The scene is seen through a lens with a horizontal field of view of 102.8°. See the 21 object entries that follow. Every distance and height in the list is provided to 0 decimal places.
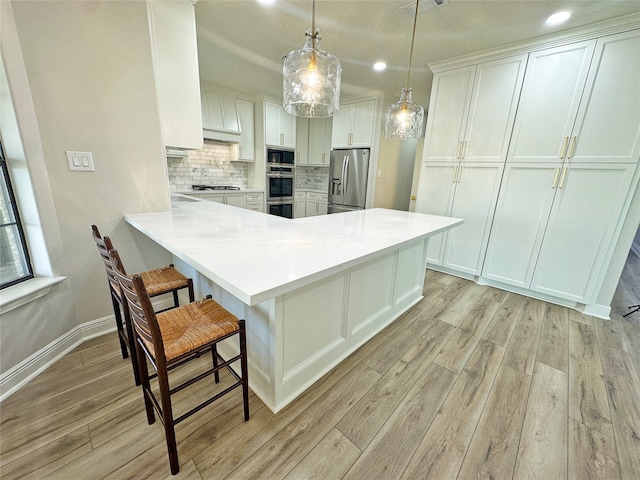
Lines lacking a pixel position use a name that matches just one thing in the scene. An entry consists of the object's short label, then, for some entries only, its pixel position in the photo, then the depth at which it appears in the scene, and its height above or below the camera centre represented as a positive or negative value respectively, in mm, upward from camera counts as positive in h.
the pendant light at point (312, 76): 1418 +544
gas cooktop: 4172 -299
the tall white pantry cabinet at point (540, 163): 2127 +203
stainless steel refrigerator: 4277 -58
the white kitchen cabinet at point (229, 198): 3963 -445
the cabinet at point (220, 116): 3916 +815
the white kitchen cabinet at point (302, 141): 5195 +642
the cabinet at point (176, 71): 1855 +720
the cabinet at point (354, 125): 4137 +824
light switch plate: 1587 +8
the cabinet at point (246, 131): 4348 +669
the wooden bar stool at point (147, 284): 1238 -665
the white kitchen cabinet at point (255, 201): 4446 -518
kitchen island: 990 -373
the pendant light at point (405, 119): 2047 +475
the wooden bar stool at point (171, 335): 899 -677
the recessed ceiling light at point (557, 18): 1993 +1300
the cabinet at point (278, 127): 4508 +808
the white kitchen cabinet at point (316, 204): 5133 -598
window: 1458 -474
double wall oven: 4680 -168
